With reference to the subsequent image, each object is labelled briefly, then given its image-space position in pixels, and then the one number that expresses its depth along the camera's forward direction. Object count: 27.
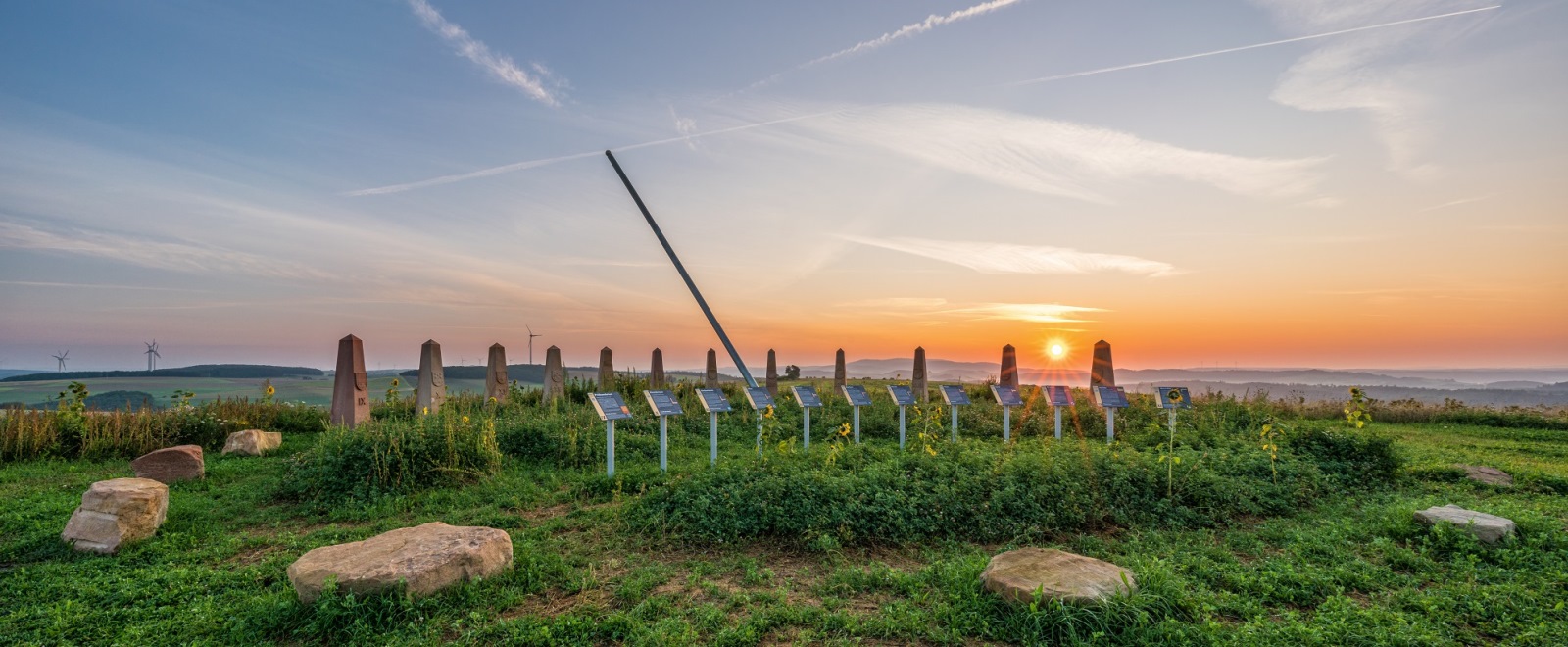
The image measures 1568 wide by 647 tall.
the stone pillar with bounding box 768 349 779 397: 21.78
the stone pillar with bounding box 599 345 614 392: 18.94
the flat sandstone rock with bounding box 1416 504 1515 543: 6.21
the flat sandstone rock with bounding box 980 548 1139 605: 4.71
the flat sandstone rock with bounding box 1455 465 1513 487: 9.27
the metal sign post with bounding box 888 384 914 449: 12.80
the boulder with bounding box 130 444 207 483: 10.07
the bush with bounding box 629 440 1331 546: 6.75
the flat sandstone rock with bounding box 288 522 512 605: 5.03
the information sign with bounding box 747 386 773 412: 11.05
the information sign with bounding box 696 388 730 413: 10.52
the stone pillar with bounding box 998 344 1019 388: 19.83
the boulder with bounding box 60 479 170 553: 6.73
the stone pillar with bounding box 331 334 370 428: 14.15
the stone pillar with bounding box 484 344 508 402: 16.92
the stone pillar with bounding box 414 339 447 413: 15.83
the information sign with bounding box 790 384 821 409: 12.02
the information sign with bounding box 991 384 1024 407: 12.98
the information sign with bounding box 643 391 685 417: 9.93
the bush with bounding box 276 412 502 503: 8.98
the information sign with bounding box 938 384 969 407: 13.15
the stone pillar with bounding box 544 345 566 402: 17.19
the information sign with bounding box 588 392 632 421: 9.48
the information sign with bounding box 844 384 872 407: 12.67
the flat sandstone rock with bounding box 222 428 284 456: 12.52
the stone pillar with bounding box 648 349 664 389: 19.64
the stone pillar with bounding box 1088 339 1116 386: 18.55
